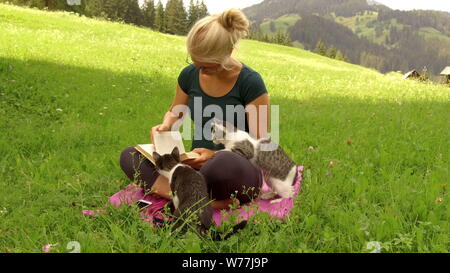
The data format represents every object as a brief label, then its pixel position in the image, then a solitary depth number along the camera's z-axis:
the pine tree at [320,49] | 98.66
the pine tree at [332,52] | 100.03
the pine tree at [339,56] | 98.80
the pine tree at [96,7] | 74.81
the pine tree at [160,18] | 76.38
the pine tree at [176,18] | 74.88
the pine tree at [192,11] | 76.29
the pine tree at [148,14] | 79.75
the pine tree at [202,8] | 77.87
